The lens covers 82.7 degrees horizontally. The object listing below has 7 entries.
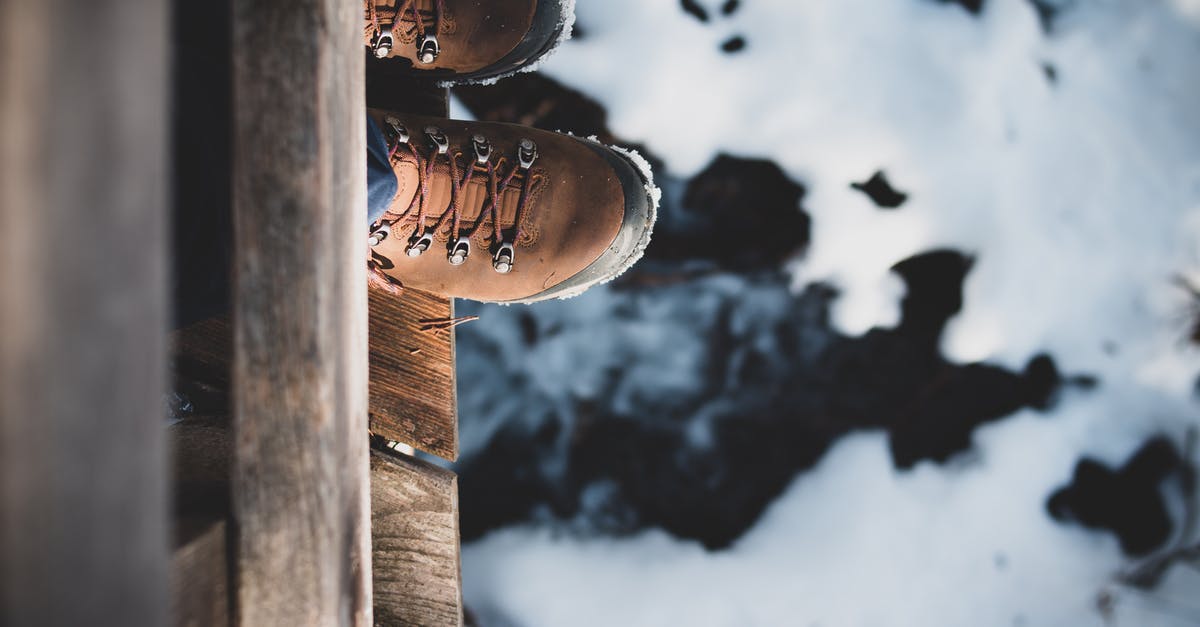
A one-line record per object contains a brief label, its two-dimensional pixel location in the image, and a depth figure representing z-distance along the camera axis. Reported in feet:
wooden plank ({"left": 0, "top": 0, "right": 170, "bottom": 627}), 1.06
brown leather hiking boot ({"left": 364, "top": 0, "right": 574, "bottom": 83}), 3.51
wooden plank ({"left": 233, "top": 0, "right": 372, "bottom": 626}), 1.73
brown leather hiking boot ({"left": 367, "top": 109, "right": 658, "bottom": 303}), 3.41
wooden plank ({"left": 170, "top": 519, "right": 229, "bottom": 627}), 1.75
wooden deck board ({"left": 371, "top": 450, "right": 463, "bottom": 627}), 3.24
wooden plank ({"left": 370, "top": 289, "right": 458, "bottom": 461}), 3.51
